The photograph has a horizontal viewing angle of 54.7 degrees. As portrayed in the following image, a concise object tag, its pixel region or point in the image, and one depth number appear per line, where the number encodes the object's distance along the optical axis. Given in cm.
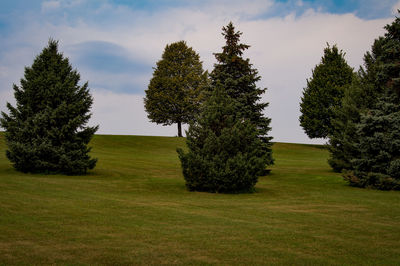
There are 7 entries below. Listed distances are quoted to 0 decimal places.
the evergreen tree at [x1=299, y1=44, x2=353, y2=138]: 5975
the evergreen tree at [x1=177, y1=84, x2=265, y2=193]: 2147
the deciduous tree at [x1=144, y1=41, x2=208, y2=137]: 6456
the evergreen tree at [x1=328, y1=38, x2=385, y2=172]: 3100
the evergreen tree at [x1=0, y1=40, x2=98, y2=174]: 2770
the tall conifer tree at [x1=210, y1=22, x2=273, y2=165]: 3362
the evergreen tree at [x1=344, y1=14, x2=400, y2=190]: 2386
